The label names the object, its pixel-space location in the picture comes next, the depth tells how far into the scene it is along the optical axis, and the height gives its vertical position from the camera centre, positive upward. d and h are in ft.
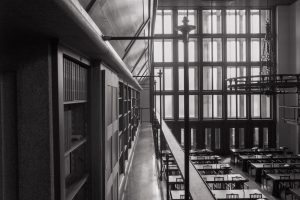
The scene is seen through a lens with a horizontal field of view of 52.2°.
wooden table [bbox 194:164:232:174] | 30.82 -7.10
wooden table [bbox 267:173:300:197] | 28.34 -7.70
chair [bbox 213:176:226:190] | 26.52 -7.16
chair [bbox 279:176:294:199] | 28.27 -8.53
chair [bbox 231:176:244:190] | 27.43 -7.29
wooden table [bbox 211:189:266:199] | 22.38 -7.16
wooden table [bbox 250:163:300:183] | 32.50 -7.46
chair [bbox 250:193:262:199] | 22.66 -7.30
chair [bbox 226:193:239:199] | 22.24 -7.31
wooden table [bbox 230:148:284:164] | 42.11 -7.47
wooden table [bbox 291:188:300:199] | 22.97 -7.30
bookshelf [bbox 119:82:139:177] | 15.83 -1.65
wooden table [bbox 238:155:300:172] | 37.63 -7.52
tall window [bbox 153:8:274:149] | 49.65 +5.64
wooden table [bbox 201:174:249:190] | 26.58 -7.22
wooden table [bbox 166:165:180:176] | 29.07 -6.79
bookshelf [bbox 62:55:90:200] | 6.36 -0.66
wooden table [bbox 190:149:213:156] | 40.05 -7.15
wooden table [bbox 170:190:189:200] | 20.66 -6.69
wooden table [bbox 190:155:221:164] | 35.24 -7.07
